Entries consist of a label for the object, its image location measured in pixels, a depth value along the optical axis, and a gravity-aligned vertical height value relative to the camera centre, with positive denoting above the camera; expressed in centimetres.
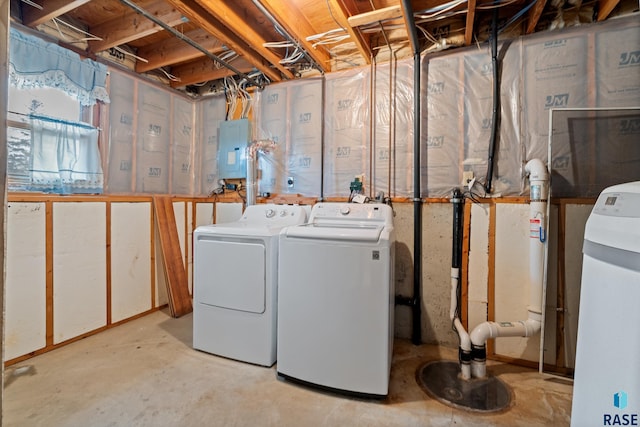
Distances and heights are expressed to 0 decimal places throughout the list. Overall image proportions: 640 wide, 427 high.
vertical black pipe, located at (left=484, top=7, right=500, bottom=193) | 204 +87
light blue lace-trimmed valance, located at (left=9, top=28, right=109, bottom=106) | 194 +104
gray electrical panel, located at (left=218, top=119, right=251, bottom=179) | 295 +63
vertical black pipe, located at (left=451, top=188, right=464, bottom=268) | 215 -15
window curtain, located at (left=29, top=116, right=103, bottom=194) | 208 +37
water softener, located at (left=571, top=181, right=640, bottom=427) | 84 -34
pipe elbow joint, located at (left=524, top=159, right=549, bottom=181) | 182 +27
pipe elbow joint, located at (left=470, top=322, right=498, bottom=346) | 184 -83
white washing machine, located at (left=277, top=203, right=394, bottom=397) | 158 -59
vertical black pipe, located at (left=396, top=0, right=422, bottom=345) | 222 -15
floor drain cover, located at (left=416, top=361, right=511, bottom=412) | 159 -111
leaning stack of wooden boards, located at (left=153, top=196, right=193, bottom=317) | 280 -57
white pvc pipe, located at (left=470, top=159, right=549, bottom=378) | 184 -44
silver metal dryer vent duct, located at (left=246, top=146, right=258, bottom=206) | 282 +32
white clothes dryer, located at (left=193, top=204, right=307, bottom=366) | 190 -61
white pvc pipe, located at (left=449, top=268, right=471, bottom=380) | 185 -84
